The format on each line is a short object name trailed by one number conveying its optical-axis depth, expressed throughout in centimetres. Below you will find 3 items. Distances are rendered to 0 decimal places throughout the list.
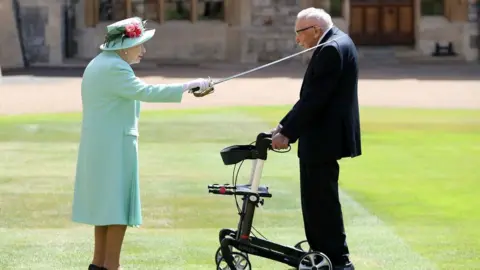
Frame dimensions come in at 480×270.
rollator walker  1281
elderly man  1276
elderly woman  1254
